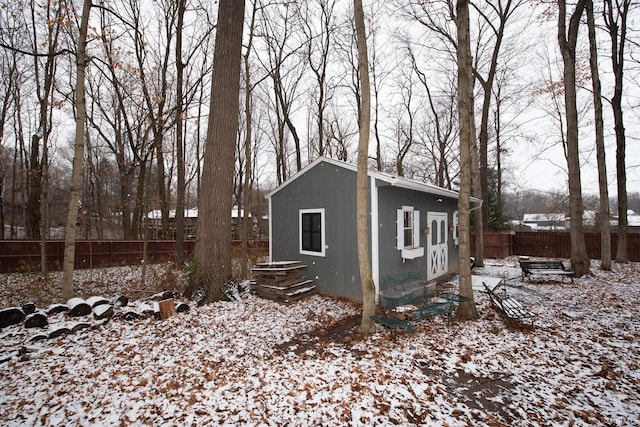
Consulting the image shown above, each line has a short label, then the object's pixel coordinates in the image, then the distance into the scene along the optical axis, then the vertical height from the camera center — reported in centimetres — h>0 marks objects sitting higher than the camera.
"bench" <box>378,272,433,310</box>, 540 -133
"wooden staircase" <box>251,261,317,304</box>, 648 -135
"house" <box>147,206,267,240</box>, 1943 +23
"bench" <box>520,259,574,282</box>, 828 -125
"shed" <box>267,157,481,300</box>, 647 +4
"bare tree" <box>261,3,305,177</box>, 1268 +764
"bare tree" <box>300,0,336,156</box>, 1378 +916
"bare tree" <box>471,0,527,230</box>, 1128 +711
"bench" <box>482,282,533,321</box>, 484 -148
